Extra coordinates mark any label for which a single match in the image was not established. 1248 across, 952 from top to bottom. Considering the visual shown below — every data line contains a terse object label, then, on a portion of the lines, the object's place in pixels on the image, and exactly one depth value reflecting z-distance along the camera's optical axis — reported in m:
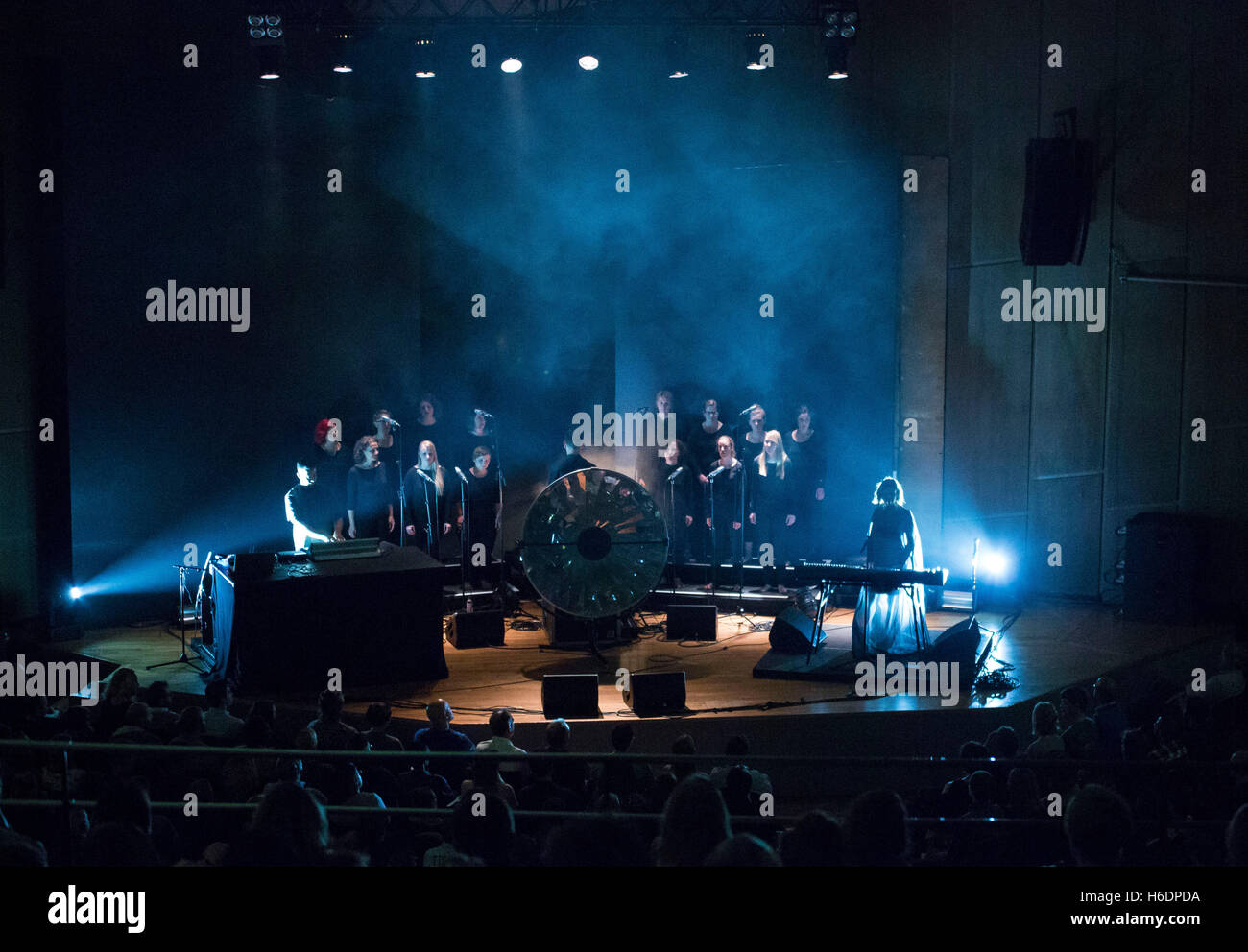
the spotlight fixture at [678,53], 10.55
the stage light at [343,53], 10.33
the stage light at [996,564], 11.68
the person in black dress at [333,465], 11.20
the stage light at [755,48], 10.23
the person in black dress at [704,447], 12.01
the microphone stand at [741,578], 11.41
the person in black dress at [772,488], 11.72
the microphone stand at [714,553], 11.38
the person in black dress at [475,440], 11.56
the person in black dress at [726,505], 11.61
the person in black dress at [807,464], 11.79
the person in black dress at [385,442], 11.52
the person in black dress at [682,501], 11.71
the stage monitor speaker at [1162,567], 10.51
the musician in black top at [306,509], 10.68
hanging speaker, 10.87
